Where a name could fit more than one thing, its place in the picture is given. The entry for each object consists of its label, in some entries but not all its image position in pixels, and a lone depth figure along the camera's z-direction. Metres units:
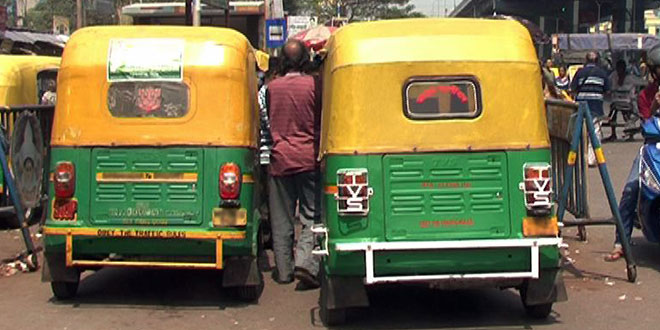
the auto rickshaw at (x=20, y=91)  9.66
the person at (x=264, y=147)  7.79
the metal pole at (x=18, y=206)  7.96
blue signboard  18.66
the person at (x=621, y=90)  20.25
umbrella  18.63
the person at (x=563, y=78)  25.21
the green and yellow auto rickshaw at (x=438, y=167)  5.78
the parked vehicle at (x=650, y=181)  7.73
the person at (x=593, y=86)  17.09
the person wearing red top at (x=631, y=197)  8.09
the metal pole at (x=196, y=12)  13.25
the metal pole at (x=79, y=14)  28.46
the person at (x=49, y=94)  11.84
